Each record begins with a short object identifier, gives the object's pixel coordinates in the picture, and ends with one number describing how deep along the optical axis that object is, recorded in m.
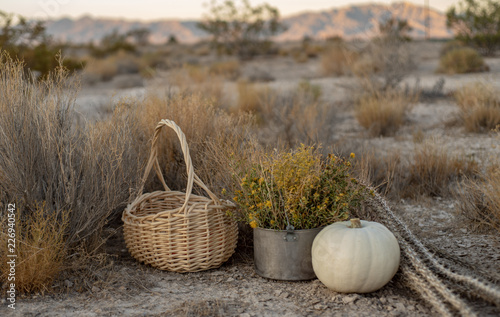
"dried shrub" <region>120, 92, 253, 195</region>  4.34
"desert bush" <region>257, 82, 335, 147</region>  6.77
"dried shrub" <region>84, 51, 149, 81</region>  18.28
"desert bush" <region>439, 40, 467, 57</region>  20.47
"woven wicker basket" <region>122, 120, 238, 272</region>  3.36
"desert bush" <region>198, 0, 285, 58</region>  24.03
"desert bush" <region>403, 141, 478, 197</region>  5.23
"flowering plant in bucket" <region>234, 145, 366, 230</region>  3.23
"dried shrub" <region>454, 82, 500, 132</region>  7.60
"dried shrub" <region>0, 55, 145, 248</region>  3.30
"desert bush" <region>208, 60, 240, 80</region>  16.22
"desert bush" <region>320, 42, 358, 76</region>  15.88
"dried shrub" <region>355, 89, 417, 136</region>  8.20
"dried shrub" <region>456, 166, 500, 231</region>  3.79
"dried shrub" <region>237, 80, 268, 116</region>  9.37
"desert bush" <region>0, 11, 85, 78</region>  10.88
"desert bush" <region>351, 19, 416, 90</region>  10.31
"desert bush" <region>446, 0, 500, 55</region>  19.09
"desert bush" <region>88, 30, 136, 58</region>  28.09
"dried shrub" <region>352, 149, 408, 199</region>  5.08
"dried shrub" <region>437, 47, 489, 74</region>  14.90
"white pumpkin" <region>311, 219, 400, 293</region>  2.95
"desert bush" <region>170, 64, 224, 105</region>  8.49
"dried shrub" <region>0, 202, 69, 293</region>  2.99
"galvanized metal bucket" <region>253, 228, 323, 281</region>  3.22
